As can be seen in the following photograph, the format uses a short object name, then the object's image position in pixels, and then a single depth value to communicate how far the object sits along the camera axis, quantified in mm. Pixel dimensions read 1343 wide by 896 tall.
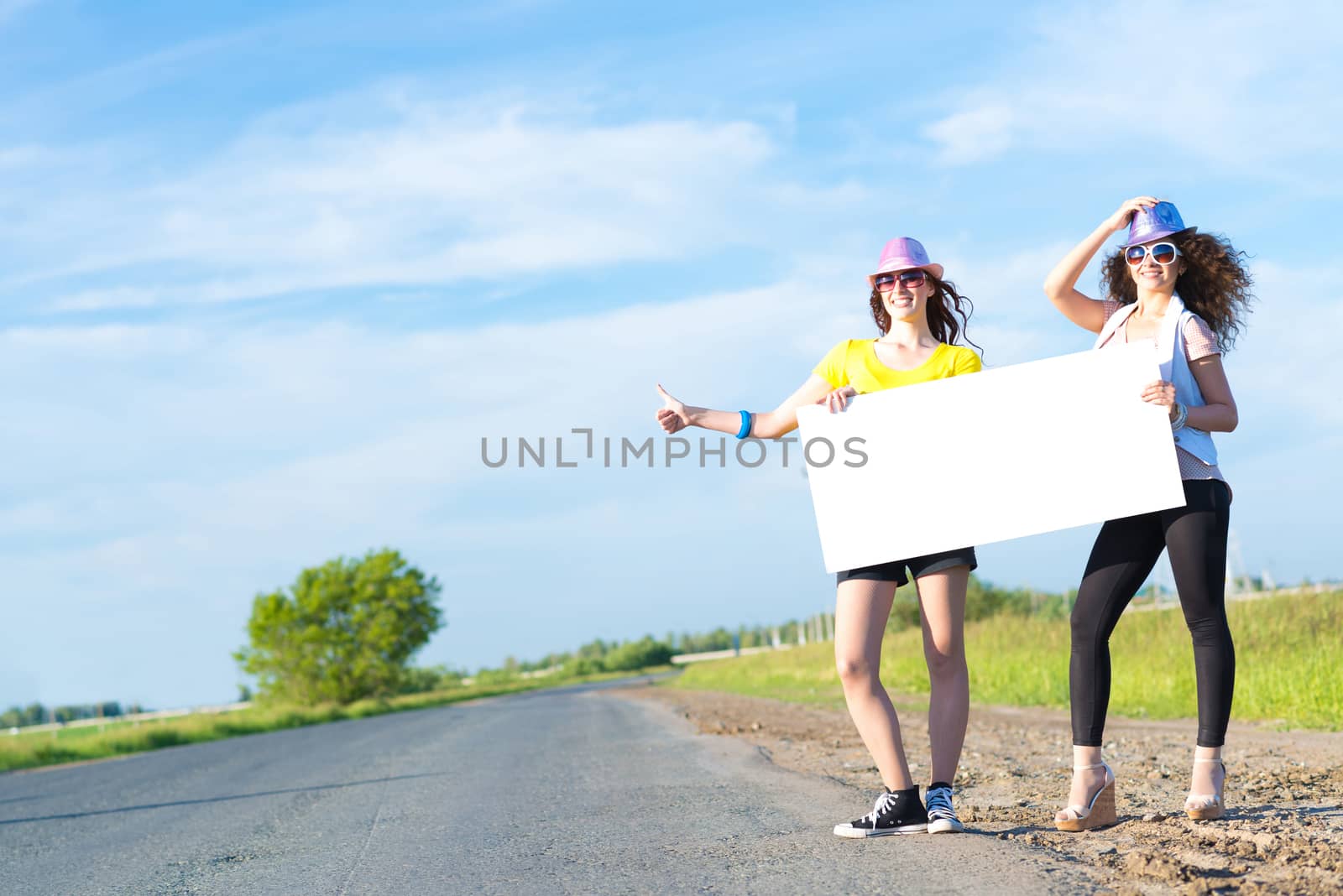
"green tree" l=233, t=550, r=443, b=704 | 54531
